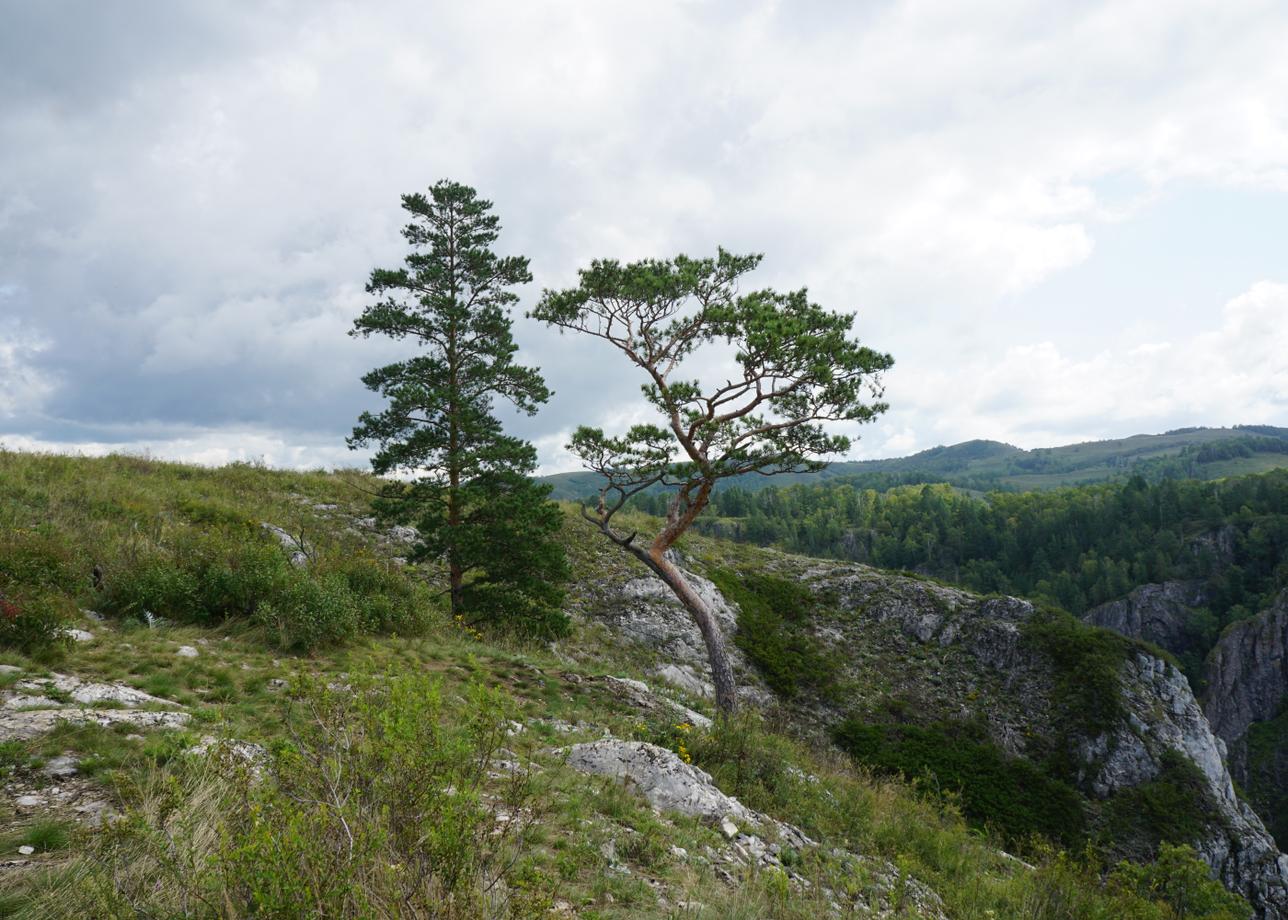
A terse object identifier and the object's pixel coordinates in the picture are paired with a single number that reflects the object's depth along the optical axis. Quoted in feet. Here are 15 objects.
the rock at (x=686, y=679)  67.56
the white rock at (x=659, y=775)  25.13
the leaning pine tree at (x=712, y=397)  44.11
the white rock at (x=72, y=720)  19.13
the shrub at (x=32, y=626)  26.37
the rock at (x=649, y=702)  39.63
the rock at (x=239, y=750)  15.33
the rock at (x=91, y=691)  22.87
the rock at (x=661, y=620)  77.51
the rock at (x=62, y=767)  17.28
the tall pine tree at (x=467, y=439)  51.83
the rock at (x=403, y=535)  78.43
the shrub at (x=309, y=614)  35.65
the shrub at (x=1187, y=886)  58.59
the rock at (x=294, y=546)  49.57
